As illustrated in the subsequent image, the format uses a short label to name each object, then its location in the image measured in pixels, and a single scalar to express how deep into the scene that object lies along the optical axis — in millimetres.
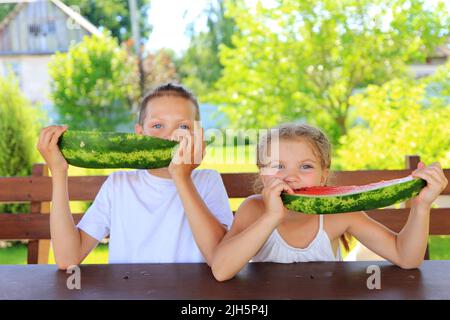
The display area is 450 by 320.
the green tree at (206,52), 23016
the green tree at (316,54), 8906
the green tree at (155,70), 17672
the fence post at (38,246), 2975
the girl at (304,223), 1604
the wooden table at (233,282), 1411
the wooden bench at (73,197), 2805
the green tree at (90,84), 12828
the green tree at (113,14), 25625
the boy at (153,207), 2055
